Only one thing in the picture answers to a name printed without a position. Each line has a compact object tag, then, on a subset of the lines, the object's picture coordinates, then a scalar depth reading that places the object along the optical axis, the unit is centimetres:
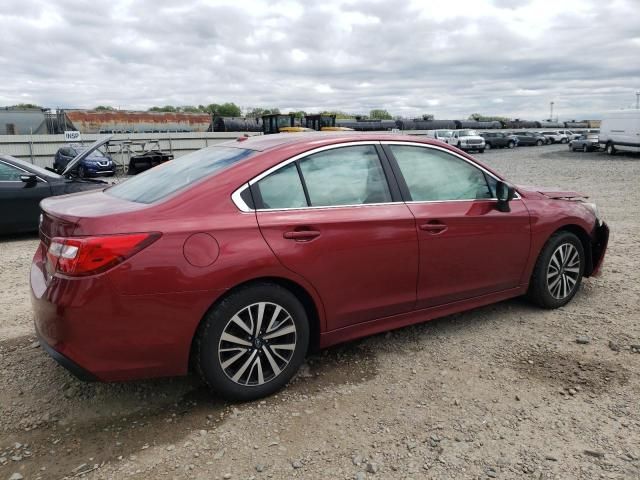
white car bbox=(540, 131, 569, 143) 5128
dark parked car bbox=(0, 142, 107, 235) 763
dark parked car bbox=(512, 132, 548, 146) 4766
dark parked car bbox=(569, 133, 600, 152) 3368
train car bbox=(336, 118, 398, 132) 4254
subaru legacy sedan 272
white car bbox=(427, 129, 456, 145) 3728
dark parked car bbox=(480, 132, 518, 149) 4381
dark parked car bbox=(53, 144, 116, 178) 2087
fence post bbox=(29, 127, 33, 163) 2230
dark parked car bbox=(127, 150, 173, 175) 1772
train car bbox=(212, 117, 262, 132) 3897
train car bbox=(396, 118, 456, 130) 4891
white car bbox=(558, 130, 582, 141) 5106
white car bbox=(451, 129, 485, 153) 3678
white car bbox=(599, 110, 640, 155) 2681
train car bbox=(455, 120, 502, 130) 5571
